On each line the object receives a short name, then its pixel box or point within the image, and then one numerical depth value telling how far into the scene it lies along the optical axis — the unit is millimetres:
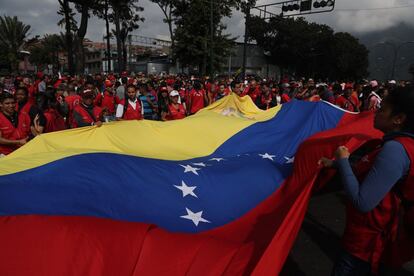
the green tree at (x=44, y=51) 89031
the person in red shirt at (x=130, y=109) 8094
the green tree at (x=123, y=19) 31812
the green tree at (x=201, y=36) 31214
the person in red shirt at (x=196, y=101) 11594
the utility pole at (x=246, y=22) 22375
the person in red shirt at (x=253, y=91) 12969
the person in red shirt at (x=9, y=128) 5277
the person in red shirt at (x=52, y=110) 6980
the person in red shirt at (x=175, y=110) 8070
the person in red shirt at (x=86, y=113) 6879
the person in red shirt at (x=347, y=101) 10227
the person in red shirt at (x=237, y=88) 11367
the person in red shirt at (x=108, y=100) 9528
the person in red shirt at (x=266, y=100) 12234
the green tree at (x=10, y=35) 57734
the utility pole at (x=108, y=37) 38684
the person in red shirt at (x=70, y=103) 7448
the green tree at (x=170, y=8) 41750
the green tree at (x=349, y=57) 78375
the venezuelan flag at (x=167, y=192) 2283
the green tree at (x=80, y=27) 25047
